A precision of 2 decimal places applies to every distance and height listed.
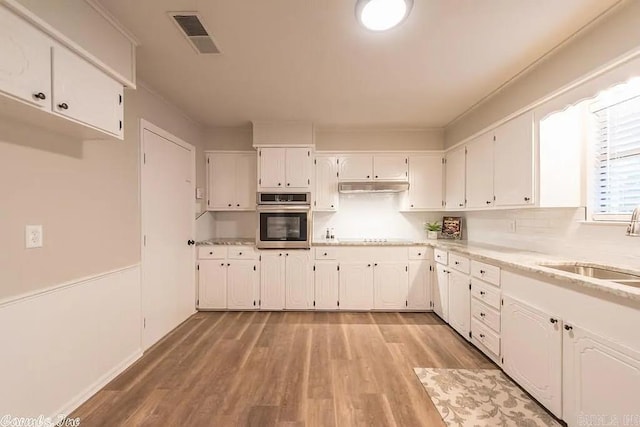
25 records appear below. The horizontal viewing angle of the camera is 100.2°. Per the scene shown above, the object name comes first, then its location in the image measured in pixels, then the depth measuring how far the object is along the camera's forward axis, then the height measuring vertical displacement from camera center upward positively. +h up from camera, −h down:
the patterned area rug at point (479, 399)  1.68 -1.31
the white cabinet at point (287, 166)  3.61 +0.63
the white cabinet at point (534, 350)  1.64 -0.95
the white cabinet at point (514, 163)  2.28 +0.45
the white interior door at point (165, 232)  2.56 -0.21
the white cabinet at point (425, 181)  3.86 +0.44
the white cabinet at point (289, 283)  3.53 -0.94
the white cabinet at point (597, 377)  1.25 -0.85
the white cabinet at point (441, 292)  3.12 -0.99
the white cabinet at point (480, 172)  2.82 +0.44
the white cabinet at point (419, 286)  3.51 -0.98
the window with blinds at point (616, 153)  1.87 +0.43
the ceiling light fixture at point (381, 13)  1.54 +1.20
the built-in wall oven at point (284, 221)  3.54 -0.12
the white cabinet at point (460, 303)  2.67 -0.96
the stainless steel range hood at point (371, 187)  3.66 +0.34
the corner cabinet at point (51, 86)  1.18 +0.66
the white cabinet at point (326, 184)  3.84 +0.40
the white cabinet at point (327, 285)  3.53 -0.96
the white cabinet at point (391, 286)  3.51 -0.98
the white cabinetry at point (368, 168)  3.84 +0.63
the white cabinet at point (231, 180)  3.82 +0.47
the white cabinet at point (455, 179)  3.37 +0.43
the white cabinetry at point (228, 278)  3.54 -0.86
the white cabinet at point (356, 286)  3.52 -0.98
